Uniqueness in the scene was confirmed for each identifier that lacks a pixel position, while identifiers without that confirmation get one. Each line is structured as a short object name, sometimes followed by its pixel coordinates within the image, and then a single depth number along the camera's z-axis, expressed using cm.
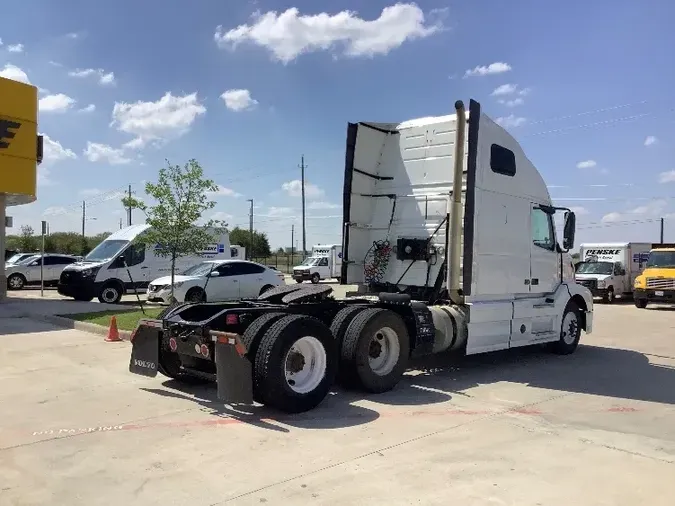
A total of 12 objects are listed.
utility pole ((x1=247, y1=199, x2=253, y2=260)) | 7420
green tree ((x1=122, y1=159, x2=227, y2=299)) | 1548
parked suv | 2831
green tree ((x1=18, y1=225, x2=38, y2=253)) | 6372
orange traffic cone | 1175
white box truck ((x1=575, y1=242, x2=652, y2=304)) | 2642
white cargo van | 1983
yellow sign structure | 1958
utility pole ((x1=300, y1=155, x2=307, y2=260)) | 6025
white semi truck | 669
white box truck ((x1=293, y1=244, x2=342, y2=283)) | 4034
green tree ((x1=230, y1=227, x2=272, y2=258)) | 8350
